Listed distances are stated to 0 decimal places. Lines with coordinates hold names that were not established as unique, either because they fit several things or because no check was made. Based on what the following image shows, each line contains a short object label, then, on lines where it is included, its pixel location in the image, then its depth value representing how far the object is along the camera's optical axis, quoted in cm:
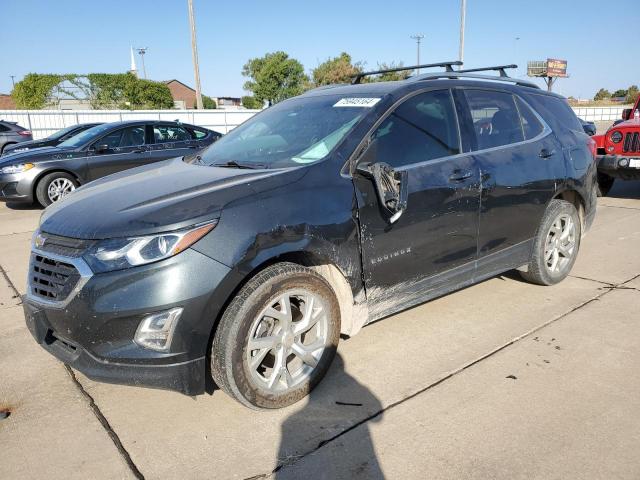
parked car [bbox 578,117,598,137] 995
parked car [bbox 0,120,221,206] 862
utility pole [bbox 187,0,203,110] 2210
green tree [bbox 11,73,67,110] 3691
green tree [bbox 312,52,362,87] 5407
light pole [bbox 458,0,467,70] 2719
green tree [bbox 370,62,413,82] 3642
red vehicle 811
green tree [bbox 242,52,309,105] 6141
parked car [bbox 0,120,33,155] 1636
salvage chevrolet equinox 237
